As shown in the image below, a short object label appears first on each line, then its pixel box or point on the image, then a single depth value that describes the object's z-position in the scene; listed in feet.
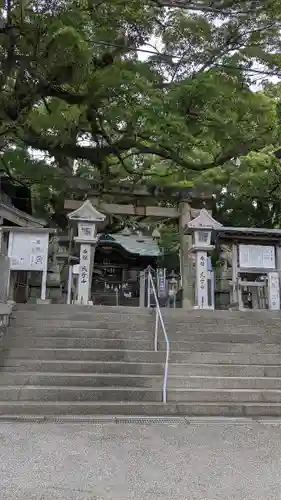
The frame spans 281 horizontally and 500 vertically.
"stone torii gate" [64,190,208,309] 43.21
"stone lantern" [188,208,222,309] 30.48
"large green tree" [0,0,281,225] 22.82
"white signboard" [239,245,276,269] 30.91
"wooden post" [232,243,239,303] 30.62
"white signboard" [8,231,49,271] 28.07
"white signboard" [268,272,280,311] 29.63
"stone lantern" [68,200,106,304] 30.12
